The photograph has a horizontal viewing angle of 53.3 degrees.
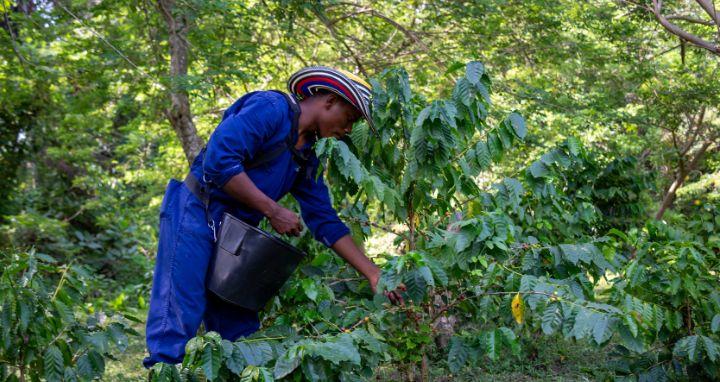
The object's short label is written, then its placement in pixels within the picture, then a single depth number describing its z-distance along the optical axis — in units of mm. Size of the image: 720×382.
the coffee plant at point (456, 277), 2312
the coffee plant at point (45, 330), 2977
